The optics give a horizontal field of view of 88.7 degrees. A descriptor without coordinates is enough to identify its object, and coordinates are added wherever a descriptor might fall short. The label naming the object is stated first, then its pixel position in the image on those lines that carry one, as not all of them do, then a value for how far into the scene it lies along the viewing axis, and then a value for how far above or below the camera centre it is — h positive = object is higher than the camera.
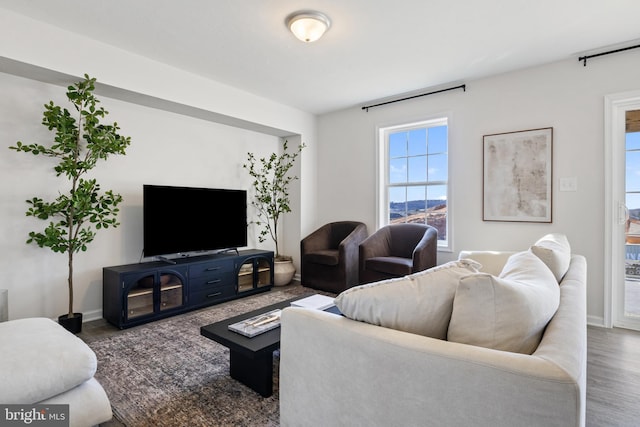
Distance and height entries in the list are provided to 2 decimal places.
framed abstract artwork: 3.29 +0.36
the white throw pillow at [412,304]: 1.09 -0.32
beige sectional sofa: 0.75 -0.45
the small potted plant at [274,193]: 4.57 +0.24
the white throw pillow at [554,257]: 1.58 -0.24
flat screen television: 3.27 -0.10
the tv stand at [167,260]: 3.39 -0.53
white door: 2.97 +0.04
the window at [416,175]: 4.07 +0.46
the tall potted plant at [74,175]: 2.63 +0.29
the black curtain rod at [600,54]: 2.87 +1.43
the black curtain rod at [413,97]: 3.74 +1.43
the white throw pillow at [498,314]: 0.96 -0.31
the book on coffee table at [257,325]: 1.95 -0.72
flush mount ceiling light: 2.43 +1.42
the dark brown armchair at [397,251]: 3.44 -0.48
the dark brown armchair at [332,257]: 4.00 -0.59
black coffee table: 1.78 -0.77
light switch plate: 3.14 +0.26
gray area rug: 1.70 -1.06
